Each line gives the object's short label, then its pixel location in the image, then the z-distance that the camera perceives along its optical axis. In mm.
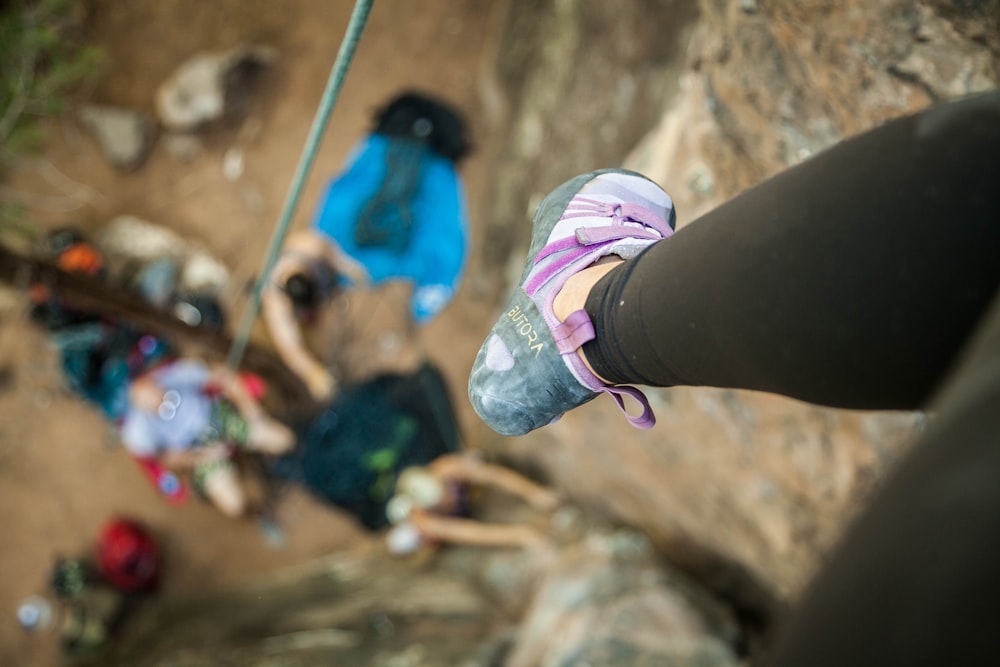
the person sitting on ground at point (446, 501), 3121
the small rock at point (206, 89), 3764
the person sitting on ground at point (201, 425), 3234
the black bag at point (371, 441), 3529
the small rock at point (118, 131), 3777
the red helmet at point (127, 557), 3350
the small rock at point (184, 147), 3908
